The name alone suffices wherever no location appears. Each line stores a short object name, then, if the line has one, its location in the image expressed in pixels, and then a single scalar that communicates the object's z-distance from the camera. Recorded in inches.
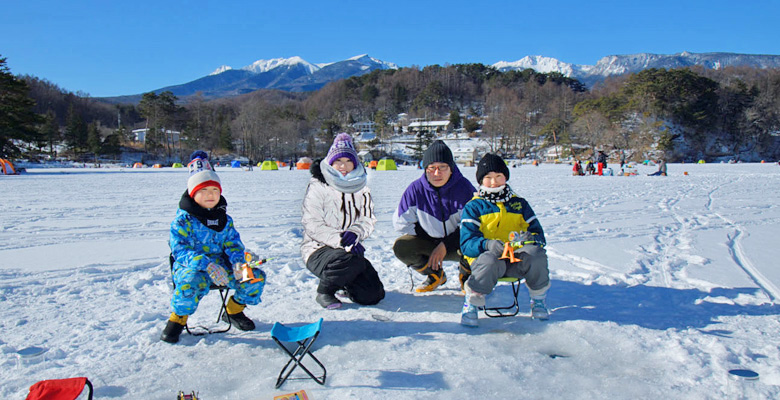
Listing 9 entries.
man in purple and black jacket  135.0
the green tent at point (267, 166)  1348.4
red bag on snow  65.8
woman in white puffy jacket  120.3
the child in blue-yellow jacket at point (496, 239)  108.7
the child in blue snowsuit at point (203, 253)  99.5
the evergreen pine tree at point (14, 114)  1084.0
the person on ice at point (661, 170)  794.8
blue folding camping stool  80.4
